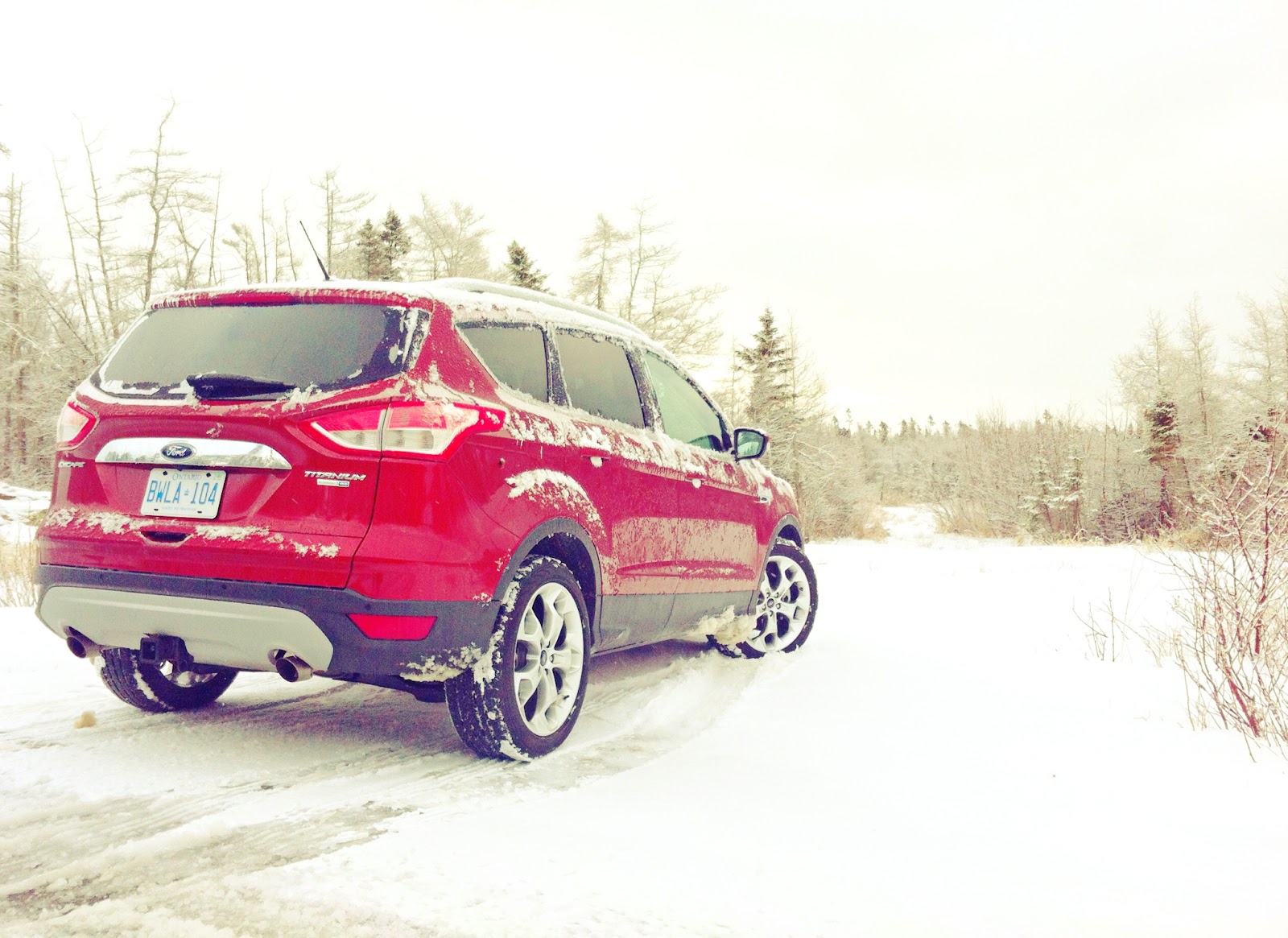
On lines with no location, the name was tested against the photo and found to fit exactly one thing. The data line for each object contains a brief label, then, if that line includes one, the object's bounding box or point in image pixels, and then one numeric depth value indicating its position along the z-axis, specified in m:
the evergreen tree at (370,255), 37.97
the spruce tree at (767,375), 36.00
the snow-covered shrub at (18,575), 7.43
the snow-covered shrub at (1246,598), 4.00
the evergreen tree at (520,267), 35.94
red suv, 2.83
